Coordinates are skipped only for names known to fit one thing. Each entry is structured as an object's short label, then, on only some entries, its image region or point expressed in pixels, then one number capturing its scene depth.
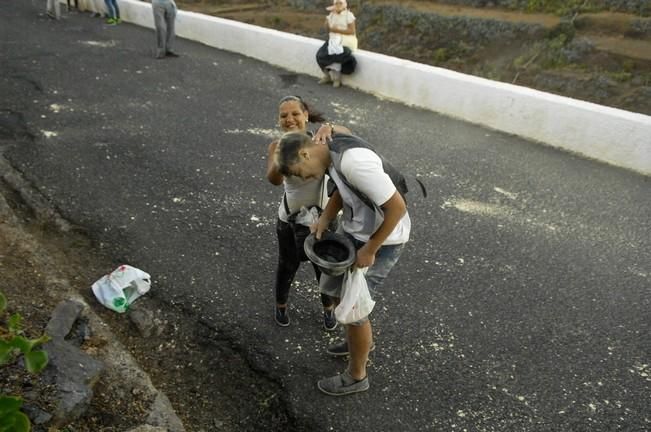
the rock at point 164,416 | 2.73
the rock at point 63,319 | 3.10
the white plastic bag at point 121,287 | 3.59
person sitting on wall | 8.45
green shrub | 1.82
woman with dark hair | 2.96
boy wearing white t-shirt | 2.47
